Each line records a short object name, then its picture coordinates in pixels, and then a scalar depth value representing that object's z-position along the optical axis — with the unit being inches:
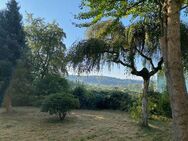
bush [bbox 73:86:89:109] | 300.4
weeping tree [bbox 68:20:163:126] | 191.2
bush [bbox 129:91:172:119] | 224.1
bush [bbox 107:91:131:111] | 292.9
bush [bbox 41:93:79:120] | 219.1
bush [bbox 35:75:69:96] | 318.2
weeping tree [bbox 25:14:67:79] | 381.7
